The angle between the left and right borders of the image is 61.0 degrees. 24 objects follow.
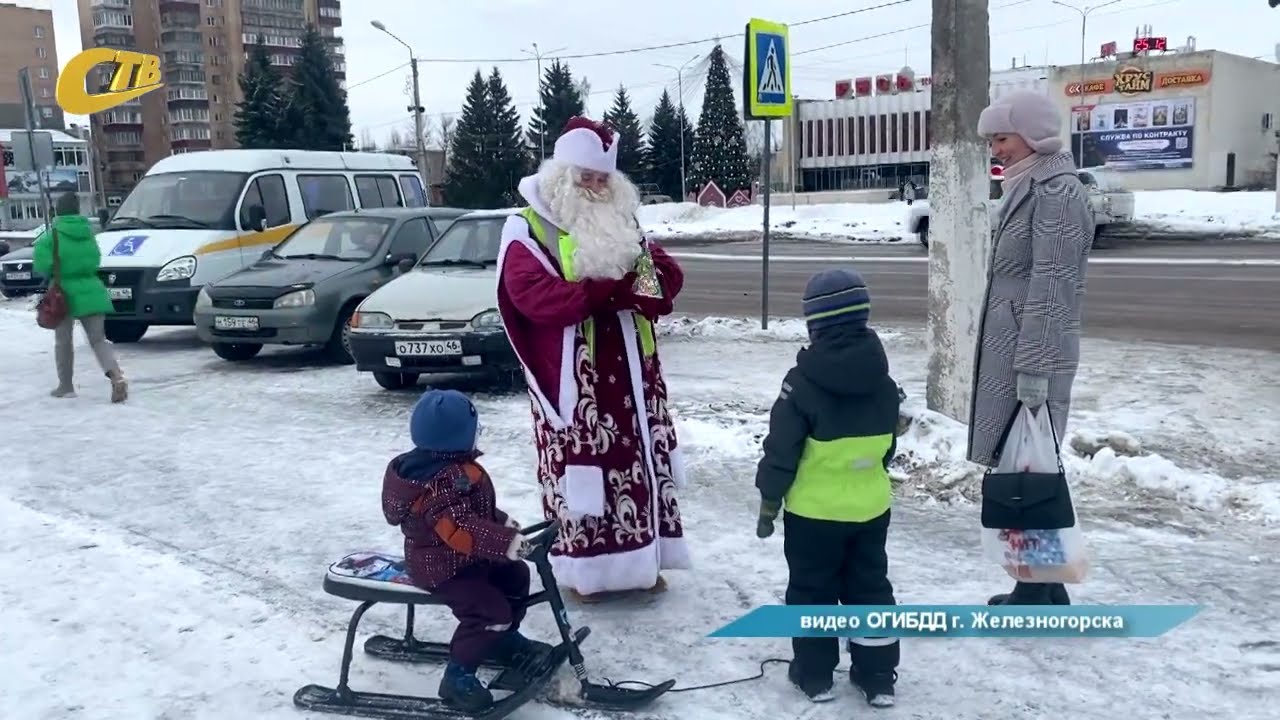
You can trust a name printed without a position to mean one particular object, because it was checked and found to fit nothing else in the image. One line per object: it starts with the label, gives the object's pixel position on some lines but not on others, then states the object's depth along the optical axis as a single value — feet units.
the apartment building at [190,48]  278.67
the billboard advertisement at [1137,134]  157.28
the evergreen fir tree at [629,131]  219.82
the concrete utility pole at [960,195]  20.67
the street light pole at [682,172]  219.00
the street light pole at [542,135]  214.69
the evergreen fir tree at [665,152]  235.81
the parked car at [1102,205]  81.15
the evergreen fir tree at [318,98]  184.44
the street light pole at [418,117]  127.03
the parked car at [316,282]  33.04
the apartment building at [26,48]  323.16
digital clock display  160.97
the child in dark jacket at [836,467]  10.73
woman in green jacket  28.40
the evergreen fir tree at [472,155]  198.59
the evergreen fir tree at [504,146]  199.41
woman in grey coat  12.32
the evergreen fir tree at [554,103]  214.69
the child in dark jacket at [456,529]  10.78
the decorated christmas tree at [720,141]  212.23
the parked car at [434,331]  27.53
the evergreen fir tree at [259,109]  178.50
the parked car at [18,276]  60.34
